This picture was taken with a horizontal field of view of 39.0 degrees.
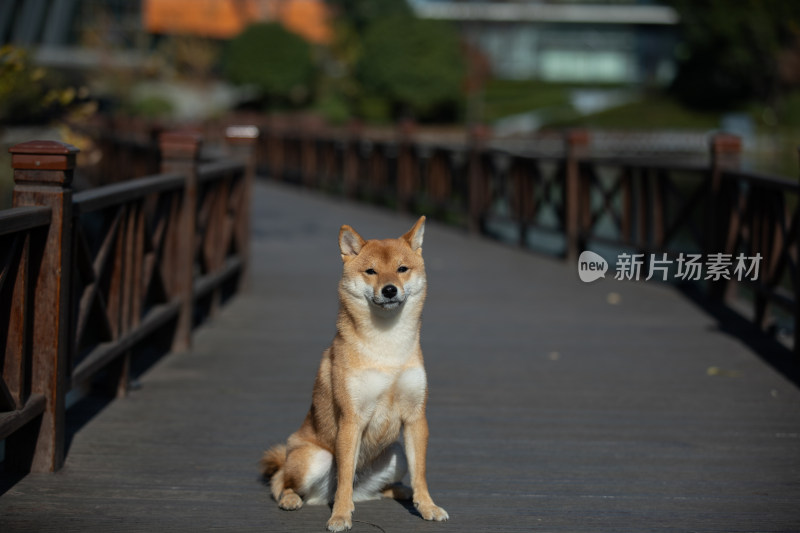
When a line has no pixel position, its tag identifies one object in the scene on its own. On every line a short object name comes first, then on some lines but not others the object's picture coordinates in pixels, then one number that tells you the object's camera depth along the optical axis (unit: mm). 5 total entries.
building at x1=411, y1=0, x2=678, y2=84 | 78875
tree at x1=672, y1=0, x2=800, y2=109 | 57500
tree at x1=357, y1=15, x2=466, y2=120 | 54188
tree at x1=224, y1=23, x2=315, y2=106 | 56375
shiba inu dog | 4164
